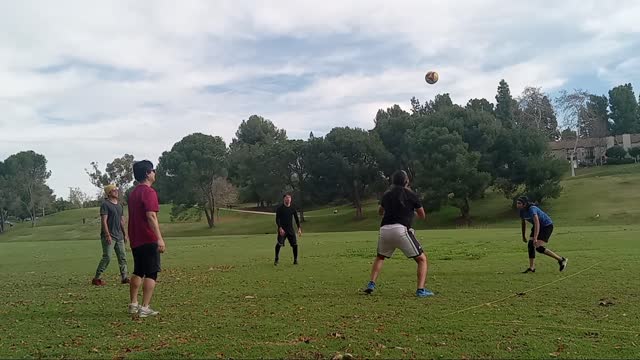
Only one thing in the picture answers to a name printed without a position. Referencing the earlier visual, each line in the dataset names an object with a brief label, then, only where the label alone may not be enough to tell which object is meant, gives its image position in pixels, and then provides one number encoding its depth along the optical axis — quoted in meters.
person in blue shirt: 13.30
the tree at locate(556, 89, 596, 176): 87.64
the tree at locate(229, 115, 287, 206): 79.88
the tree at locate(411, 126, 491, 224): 62.69
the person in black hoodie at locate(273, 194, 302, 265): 17.28
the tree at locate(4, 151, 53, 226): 115.88
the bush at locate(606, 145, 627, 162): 98.69
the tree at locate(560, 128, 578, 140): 120.14
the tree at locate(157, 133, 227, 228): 79.25
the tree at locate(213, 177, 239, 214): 81.62
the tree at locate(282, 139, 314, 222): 78.69
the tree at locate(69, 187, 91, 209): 143.75
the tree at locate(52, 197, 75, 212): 132.23
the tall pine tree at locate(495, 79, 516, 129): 113.19
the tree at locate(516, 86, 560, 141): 95.69
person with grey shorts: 10.32
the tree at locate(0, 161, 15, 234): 110.58
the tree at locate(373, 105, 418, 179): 78.31
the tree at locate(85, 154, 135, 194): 109.62
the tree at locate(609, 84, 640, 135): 122.56
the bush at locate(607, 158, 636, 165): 97.10
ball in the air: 20.12
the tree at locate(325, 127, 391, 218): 75.38
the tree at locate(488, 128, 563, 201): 63.08
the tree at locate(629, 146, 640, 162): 98.31
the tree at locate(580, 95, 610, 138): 104.56
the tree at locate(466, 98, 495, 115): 116.75
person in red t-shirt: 9.26
